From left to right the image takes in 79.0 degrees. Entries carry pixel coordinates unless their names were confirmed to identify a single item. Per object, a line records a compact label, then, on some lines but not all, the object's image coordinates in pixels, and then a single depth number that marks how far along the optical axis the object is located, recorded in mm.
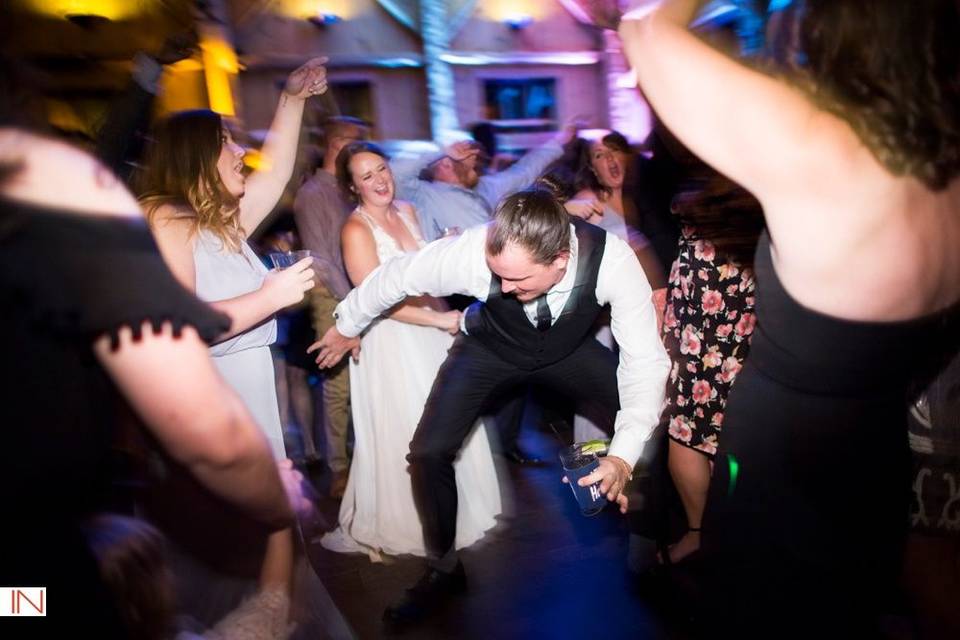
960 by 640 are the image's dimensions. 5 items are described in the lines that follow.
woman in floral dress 1834
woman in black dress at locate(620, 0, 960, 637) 867
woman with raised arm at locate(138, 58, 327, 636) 1559
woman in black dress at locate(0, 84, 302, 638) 646
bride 2340
